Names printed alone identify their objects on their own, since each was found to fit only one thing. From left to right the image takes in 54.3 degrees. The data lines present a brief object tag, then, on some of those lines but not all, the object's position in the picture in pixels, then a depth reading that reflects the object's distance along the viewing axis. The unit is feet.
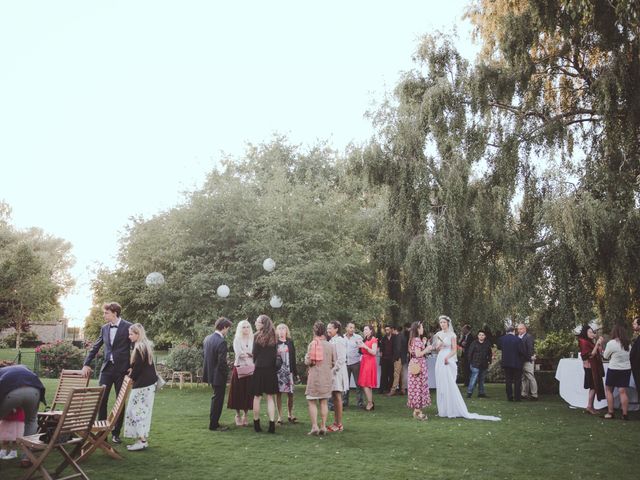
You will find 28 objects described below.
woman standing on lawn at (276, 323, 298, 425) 35.68
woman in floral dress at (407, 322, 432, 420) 39.34
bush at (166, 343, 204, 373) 77.30
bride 40.01
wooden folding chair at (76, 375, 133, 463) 24.47
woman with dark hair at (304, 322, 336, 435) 32.42
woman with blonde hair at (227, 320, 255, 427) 33.81
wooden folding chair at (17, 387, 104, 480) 20.10
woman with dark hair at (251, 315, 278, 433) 32.83
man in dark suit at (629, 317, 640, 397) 37.68
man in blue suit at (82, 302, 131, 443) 29.60
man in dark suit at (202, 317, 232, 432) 33.19
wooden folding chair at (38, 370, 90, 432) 28.35
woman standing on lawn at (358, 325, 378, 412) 44.39
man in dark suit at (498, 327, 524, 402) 50.11
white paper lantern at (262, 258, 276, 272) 57.93
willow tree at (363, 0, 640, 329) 49.26
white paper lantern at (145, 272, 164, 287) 56.59
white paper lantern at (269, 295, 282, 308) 57.82
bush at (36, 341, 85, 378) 85.25
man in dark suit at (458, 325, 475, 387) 59.52
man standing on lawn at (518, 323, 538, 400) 51.29
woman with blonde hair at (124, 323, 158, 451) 27.66
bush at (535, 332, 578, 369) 73.31
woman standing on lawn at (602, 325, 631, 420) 38.50
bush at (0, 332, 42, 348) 159.22
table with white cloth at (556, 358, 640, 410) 46.39
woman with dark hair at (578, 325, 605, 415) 41.75
